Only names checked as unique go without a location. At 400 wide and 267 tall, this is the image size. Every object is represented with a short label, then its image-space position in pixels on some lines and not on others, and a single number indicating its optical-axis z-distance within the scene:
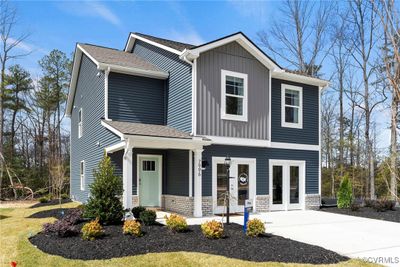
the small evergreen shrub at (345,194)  15.30
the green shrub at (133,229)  8.32
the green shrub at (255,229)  8.57
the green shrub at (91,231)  7.93
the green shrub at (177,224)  8.80
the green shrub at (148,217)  9.80
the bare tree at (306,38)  27.56
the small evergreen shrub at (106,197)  9.87
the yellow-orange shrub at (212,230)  8.23
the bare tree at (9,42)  26.17
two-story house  12.61
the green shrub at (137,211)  10.59
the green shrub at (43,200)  18.44
